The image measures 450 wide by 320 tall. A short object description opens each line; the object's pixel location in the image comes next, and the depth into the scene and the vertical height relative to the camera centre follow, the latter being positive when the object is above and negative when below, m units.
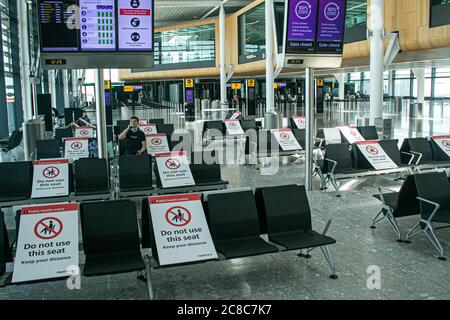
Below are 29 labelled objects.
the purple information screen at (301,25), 8.73 +1.43
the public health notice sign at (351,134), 11.80 -0.79
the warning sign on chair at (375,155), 9.12 -1.03
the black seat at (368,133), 12.14 -0.79
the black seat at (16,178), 7.47 -1.14
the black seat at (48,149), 9.78 -0.90
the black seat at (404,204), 6.00 -1.32
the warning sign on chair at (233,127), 15.61 -0.78
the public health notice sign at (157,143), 10.75 -0.88
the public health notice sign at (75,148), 9.84 -0.90
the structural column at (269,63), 20.73 +1.76
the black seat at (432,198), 5.63 -1.20
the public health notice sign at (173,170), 7.78 -1.09
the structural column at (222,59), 30.36 +2.93
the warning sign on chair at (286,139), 11.49 -0.89
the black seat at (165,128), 14.01 -0.71
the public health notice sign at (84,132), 12.73 -0.72
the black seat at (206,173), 8.19 -1.21
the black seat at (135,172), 7.77 -1.12
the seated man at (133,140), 9.77 -0.75
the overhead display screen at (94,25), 6.45 +1.10
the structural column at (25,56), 18.66 +1.94
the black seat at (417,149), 9.93 -1.00
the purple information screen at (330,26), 8.88 +1.44
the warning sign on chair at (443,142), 9.99 -0.86
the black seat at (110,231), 4.58 -1.23
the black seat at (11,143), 13.39 -1.06
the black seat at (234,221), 4.95 -1.24
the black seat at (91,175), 7.53 -1.12
